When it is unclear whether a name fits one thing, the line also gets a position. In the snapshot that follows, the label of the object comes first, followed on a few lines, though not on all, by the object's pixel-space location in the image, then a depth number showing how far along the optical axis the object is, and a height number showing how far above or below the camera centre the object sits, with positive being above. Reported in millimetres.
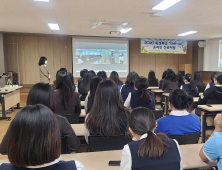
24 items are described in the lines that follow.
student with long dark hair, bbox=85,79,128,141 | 1594 -394
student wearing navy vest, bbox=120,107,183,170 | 970 -449
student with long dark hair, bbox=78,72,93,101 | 3812 -338
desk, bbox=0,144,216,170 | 1263 -647
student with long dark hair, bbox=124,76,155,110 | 2658 -385
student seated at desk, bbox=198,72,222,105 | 3123 -413
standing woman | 5539 -15
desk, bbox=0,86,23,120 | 4469 -771
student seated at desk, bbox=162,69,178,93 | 5112 -346
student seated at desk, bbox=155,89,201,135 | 1652 -468
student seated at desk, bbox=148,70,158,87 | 6254 -322
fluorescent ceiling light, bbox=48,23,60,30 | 6225 +1492
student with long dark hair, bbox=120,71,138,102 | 3471 -312
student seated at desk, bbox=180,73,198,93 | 4328 -412
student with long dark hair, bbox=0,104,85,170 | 703 -274
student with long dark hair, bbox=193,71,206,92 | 4887 -304
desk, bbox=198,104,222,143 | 2963 -726
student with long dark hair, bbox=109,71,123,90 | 4547 -159
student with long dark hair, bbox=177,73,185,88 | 5743 -325
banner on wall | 8766 +1148
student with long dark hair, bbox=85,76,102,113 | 2432 -315
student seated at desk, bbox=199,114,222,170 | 1074 -489
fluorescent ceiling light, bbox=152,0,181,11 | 3916 +1434
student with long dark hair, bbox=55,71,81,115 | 2484 -362
